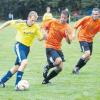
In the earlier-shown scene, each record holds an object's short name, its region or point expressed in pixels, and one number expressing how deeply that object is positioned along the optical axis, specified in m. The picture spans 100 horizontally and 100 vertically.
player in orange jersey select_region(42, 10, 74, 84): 13.25
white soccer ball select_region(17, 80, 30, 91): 12.11
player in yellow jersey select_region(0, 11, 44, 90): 12.33
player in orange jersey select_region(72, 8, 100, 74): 15.74
